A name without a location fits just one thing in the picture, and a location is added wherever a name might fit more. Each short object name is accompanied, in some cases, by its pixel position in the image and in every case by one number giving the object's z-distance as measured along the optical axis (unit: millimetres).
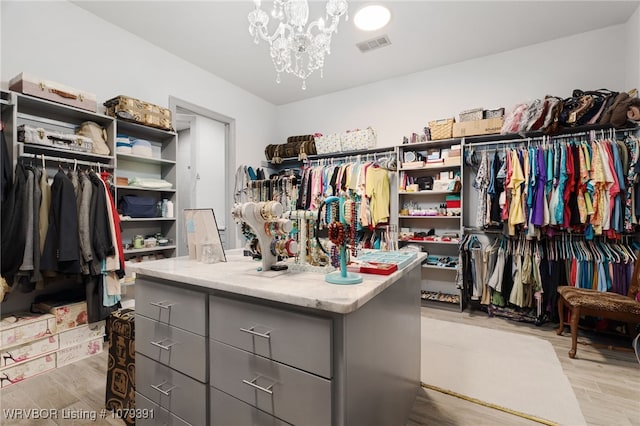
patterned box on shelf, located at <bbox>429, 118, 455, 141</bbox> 3588
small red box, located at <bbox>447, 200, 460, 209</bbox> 3653
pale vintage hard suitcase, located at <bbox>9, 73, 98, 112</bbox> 2244
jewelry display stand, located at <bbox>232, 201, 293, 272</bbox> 1354
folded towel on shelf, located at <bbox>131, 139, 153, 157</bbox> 3055
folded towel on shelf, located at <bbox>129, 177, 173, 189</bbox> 3045
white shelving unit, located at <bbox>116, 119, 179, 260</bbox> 3139
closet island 975
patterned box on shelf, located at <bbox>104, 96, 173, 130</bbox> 2801
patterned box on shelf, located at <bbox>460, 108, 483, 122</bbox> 3501
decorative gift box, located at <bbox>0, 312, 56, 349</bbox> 2061
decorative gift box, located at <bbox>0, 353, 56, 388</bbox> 2051
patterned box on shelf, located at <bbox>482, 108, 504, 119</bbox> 3438
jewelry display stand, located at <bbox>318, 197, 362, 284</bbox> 1167
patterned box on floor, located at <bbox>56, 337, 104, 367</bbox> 2332
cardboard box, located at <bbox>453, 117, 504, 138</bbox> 3350
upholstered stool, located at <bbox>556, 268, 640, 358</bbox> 2303
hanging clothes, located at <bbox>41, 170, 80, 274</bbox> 2252
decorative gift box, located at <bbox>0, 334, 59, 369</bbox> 2053
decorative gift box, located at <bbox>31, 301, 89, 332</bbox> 2342
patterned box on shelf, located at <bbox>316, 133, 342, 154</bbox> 4301
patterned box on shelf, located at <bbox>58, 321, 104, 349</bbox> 2359
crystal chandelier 2135
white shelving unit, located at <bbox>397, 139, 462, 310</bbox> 3738
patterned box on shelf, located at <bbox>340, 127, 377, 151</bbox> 4102
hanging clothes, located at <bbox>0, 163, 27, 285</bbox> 2108
